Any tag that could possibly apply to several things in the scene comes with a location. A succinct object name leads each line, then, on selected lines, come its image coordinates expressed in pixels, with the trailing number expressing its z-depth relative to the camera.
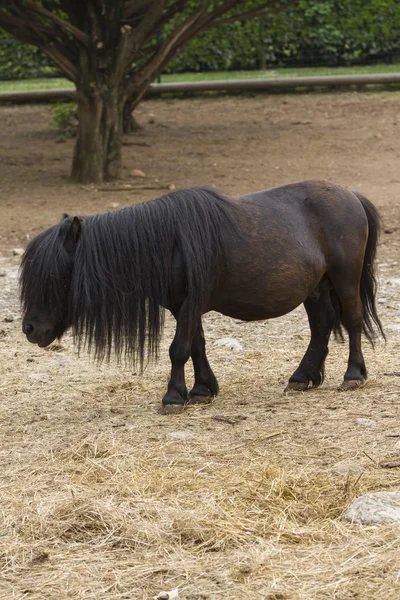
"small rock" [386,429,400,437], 9.79
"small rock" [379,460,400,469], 8.90
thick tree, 27.31
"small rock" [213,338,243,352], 14.77
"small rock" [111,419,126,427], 10.94
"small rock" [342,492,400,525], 7.56
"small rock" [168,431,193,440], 10.23
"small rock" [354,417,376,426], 10.32
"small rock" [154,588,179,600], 6.56
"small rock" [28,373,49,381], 13.37
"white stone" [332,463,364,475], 8.79
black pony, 10.97
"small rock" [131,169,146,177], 30.00
